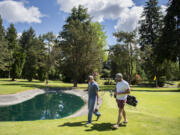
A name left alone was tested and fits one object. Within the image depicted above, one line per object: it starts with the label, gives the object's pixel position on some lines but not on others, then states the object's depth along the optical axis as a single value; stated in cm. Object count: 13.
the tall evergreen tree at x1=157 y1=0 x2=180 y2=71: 2497
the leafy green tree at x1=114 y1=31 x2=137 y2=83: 3141
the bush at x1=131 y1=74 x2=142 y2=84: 4525
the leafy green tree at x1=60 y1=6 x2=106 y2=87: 2936
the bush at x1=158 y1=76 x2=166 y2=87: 3779
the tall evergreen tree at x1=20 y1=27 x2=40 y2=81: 4310
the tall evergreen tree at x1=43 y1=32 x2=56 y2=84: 3613
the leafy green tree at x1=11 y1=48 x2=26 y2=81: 3678
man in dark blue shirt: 591
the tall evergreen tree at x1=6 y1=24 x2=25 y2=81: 3684
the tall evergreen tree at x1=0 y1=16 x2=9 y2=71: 3677
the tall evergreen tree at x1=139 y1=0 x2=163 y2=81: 4334
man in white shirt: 545
